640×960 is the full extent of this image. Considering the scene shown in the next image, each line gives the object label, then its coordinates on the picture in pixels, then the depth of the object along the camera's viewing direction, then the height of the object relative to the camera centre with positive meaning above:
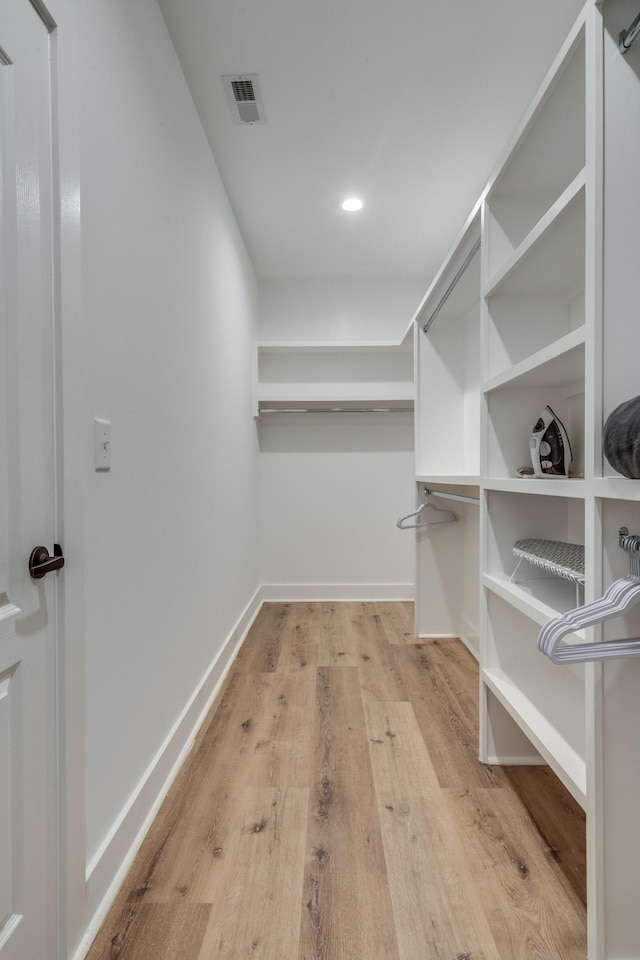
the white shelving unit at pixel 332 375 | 3.75 +0.75
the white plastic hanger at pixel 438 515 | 2.98 -0.29
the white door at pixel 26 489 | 0.81 -0.03
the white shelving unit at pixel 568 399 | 0.94 +0.19
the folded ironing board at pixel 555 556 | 1.23 -0.25
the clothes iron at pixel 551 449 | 1.51 +0.06
